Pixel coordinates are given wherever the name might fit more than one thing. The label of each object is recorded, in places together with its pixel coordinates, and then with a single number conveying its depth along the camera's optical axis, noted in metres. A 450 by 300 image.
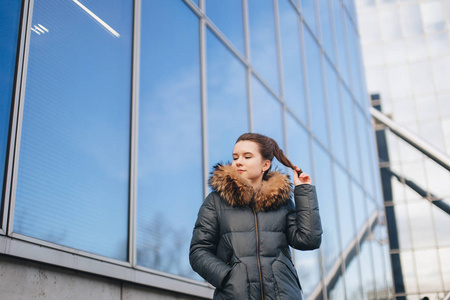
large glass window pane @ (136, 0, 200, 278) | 5.67
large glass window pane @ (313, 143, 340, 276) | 11.48
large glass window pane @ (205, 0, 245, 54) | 8.00
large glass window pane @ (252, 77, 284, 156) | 8.98
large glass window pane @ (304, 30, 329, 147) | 12.20
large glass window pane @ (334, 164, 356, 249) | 12.91
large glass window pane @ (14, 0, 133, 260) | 4.25
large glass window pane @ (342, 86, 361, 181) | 15.08
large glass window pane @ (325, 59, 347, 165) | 13.59
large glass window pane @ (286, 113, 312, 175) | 10.36
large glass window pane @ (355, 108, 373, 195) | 16.44
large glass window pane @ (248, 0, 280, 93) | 9.44
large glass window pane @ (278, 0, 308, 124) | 10.83
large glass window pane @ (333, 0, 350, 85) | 15.76
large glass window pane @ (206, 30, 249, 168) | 7.41
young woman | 3.25
